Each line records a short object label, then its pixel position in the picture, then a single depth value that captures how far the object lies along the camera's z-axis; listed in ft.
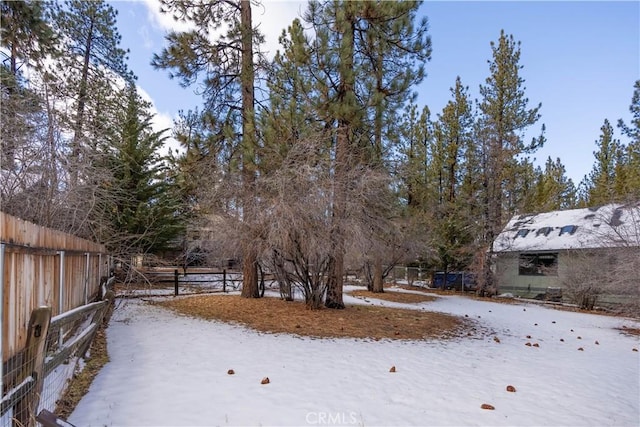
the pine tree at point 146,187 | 49.26
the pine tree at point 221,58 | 36.37
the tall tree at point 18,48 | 18.49
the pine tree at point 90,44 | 40.34
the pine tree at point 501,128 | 60.18
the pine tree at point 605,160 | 88.74
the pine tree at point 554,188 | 98.17
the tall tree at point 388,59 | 32.94
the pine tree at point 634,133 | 56.85
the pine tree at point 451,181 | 68.64
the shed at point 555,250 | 40.74
